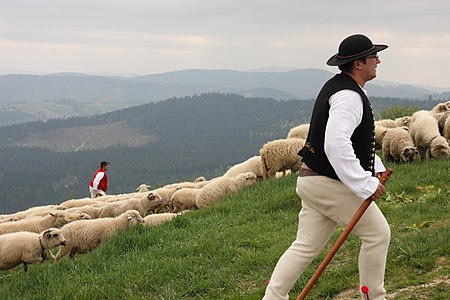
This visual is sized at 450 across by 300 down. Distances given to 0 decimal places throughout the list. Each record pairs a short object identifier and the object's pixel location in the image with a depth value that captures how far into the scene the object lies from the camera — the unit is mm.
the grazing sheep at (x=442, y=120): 13666
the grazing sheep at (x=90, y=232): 10008
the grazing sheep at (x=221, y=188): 12609
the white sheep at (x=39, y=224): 11930
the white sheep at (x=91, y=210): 13463
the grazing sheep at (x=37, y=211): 14898
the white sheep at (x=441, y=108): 15758
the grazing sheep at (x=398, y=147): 11656
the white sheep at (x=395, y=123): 15438
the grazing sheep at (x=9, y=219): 14498
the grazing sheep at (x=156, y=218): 10738
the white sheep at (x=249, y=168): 14219
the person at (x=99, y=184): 18247
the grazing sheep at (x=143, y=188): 18531
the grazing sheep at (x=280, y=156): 13148
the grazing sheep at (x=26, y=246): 9328
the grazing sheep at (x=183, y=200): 13719
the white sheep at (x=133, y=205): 13117
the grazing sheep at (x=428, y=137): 11711
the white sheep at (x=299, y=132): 15391
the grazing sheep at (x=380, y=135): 13711
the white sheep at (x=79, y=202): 16078
